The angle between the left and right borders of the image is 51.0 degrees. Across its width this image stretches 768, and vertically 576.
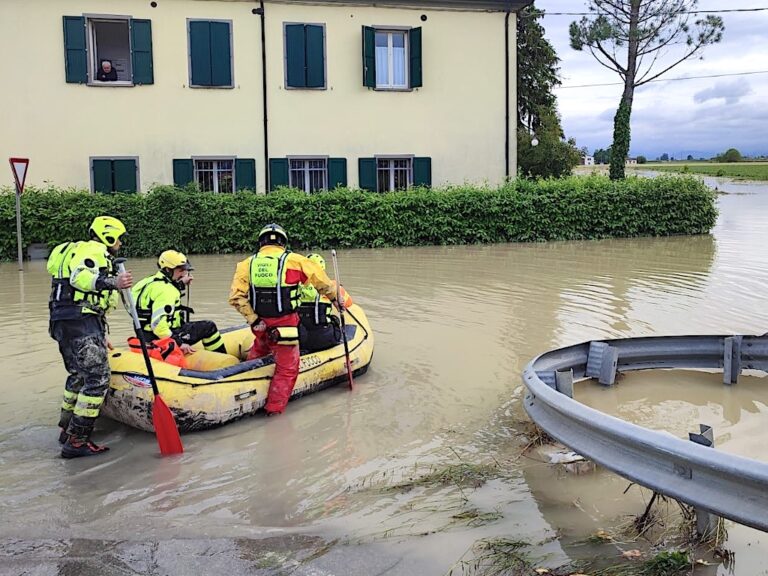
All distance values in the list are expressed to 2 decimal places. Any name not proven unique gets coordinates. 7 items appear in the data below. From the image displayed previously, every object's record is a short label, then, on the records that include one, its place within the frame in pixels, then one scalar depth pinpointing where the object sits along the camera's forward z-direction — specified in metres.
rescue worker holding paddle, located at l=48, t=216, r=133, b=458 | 5.90
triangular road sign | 16.39
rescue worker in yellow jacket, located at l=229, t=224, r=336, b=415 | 7.08
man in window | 21.50
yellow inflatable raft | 6.32
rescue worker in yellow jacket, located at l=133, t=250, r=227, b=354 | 6.99
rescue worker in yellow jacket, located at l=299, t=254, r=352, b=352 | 8.14
